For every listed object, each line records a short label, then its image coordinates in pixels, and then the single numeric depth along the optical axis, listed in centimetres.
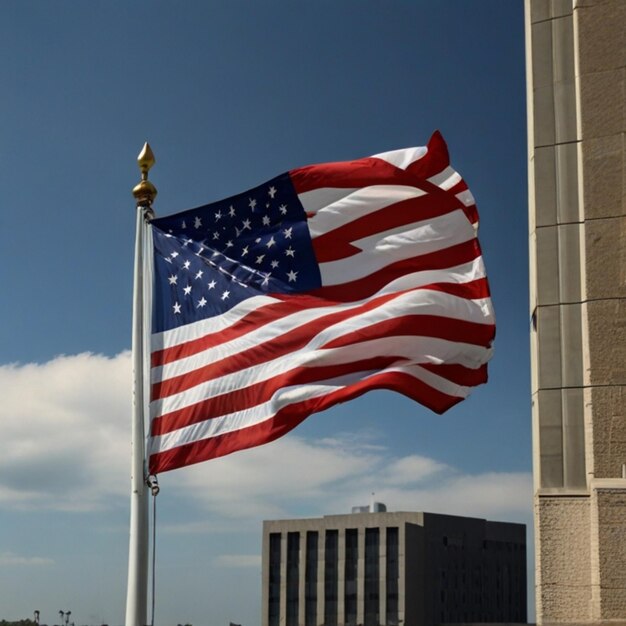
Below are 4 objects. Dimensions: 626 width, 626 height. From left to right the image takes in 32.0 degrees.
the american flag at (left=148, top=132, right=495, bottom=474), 1229
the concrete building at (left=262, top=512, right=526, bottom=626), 12400
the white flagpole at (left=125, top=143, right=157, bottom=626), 1151
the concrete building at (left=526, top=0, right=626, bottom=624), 1183
